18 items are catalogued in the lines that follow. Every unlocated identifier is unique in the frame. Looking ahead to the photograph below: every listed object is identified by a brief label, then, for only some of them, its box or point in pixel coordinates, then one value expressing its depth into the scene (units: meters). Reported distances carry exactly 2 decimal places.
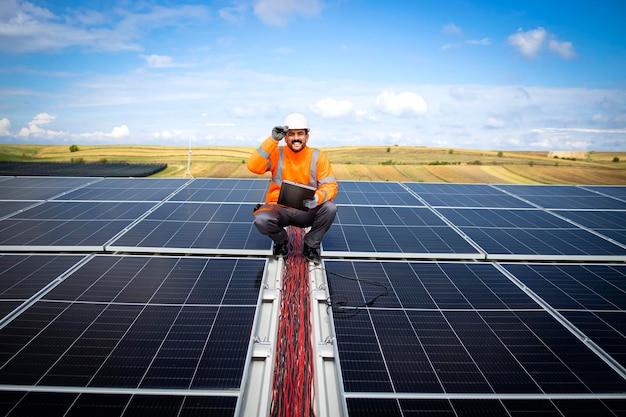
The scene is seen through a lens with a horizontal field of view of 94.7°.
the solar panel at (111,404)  2.52
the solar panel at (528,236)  5.58
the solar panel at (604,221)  6.59
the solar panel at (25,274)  3.91
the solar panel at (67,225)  5.39
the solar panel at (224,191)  8.12
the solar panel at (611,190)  9.84
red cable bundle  2.93
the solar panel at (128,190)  8.05
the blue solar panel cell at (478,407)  2.61
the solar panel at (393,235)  5.45
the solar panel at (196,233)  5.31
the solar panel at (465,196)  8.41
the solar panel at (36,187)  8.16
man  5.28
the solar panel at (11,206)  6.89
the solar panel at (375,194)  8.26
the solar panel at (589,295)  3.62
